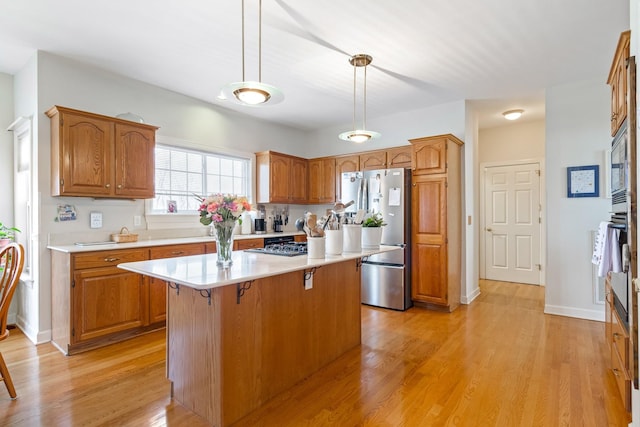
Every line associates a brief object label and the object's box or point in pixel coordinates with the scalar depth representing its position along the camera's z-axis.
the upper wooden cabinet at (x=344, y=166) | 4.93
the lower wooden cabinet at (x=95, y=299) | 2.78
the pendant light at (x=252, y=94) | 1.93
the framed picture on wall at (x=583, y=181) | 3.61
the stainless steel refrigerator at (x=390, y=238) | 4.13
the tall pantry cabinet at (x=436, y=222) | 3.98
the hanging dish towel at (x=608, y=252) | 1.98
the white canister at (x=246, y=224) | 4.78
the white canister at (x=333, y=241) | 2.44
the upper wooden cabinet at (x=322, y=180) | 5.22
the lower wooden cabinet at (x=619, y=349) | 1.86
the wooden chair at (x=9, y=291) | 1.97
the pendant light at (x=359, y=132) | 3.07
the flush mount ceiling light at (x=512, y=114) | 4.77
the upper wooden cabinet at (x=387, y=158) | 4.50
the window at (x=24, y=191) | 3.14
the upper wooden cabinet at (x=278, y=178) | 4.93
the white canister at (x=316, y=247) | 2.32
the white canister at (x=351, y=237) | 2.58
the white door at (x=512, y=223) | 5.39
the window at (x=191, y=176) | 4.01
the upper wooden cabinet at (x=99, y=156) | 2.94
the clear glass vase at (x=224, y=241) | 2.08
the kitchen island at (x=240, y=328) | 1.83
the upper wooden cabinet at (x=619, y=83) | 2.00
